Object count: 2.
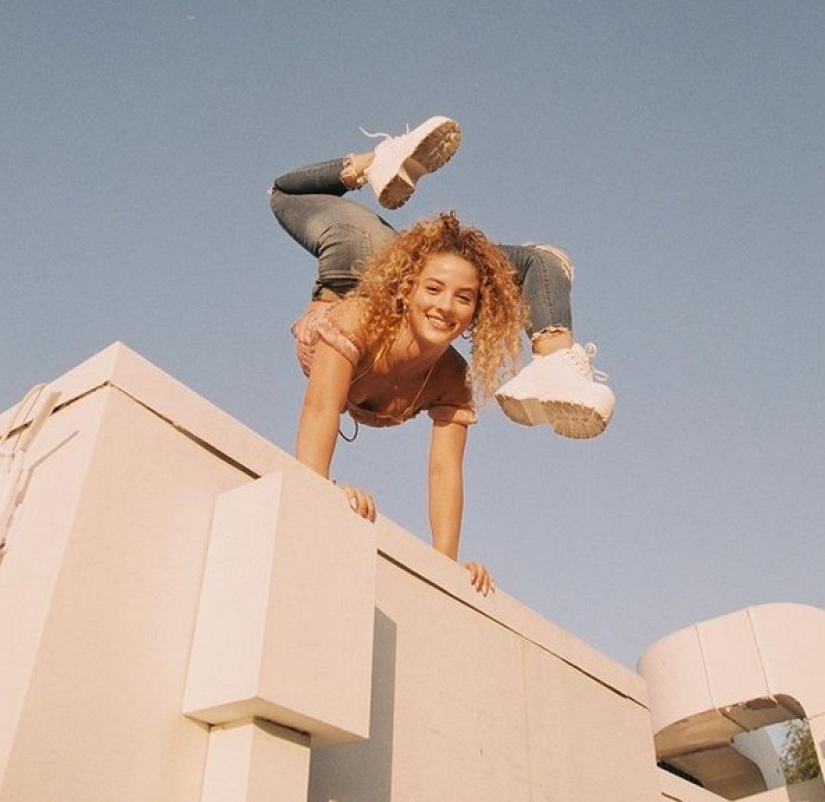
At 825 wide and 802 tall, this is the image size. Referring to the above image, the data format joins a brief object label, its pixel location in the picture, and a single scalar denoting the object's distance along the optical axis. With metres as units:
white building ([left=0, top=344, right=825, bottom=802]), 1.55
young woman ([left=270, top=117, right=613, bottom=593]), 2.85
